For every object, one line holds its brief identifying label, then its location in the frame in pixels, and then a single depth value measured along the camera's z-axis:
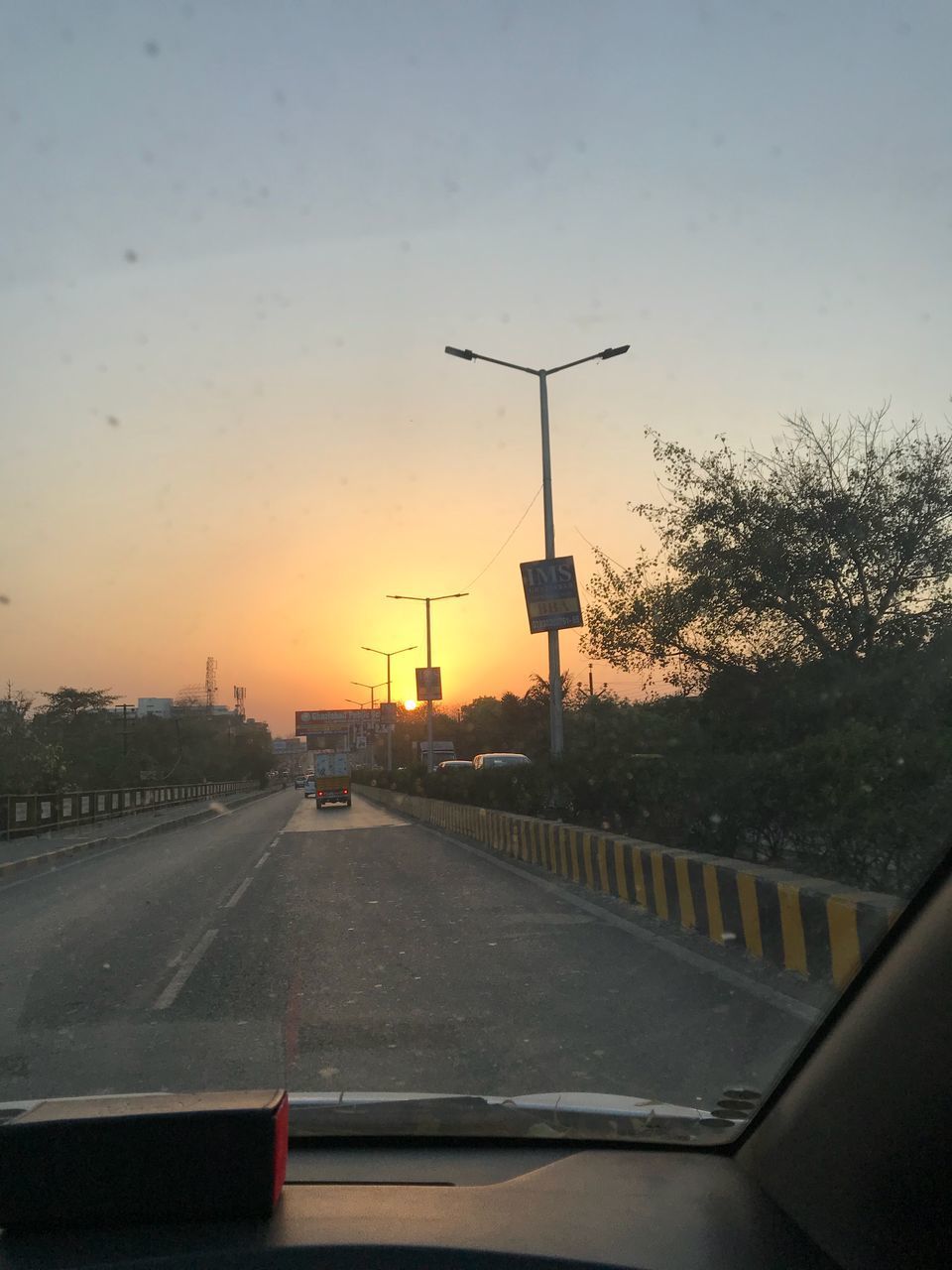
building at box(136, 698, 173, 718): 151.38
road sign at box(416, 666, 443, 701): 42.06
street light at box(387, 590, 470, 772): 44.86
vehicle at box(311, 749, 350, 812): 56.47
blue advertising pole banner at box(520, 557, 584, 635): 21.48
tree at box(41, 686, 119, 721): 93.06
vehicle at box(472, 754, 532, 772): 40.87
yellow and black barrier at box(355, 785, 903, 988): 6.87
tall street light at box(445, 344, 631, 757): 22.56
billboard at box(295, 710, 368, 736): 85.81
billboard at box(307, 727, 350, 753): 85.64
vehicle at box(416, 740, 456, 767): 66.75
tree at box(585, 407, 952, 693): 18.36
